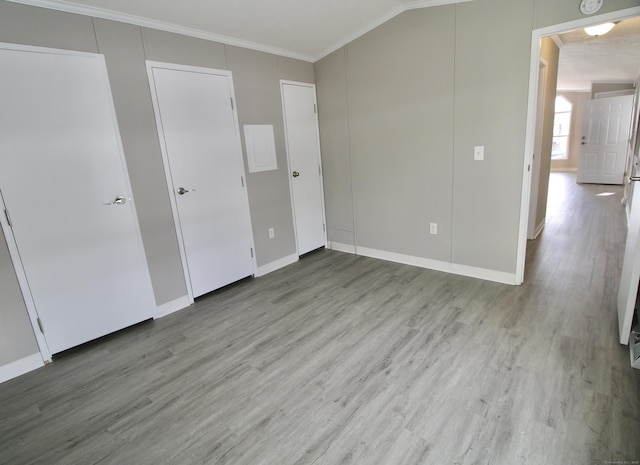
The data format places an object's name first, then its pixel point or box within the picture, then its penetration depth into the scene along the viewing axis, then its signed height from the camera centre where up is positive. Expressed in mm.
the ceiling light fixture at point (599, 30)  3161 +1024
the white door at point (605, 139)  6871 -104
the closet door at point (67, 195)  2145 -131
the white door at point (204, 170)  2824 -41
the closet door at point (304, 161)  3840 -43
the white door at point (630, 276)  1890 -865
